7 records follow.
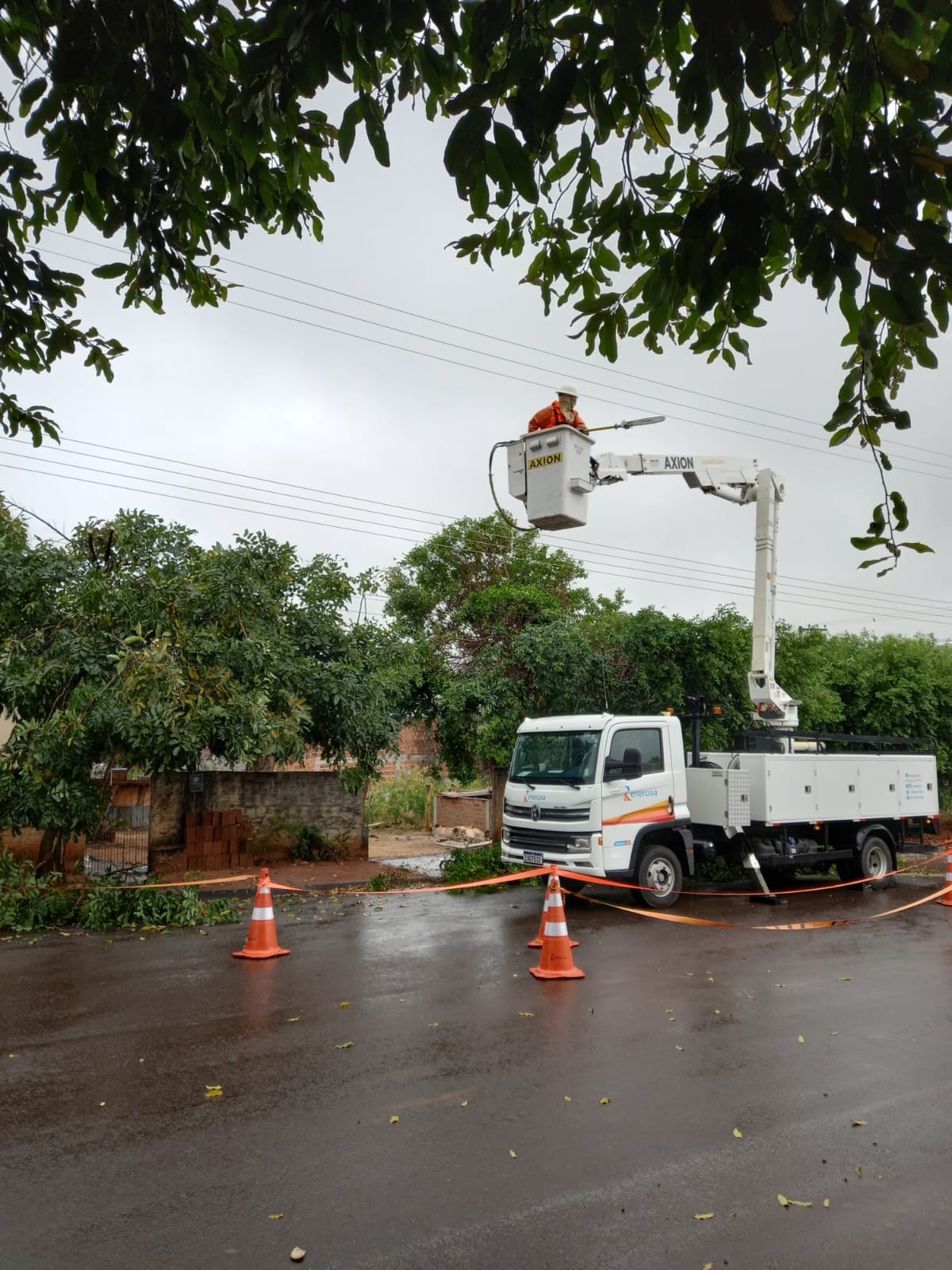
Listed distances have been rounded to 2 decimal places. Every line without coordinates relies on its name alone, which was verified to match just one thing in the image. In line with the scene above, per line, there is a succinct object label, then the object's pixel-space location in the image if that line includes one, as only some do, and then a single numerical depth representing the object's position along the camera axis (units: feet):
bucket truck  41.52
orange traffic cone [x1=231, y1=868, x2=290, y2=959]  32.19
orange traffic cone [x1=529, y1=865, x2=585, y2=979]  29.19
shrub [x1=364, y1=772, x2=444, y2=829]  84.53
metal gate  50.98
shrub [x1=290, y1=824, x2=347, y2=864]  55.77
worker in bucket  31.65
